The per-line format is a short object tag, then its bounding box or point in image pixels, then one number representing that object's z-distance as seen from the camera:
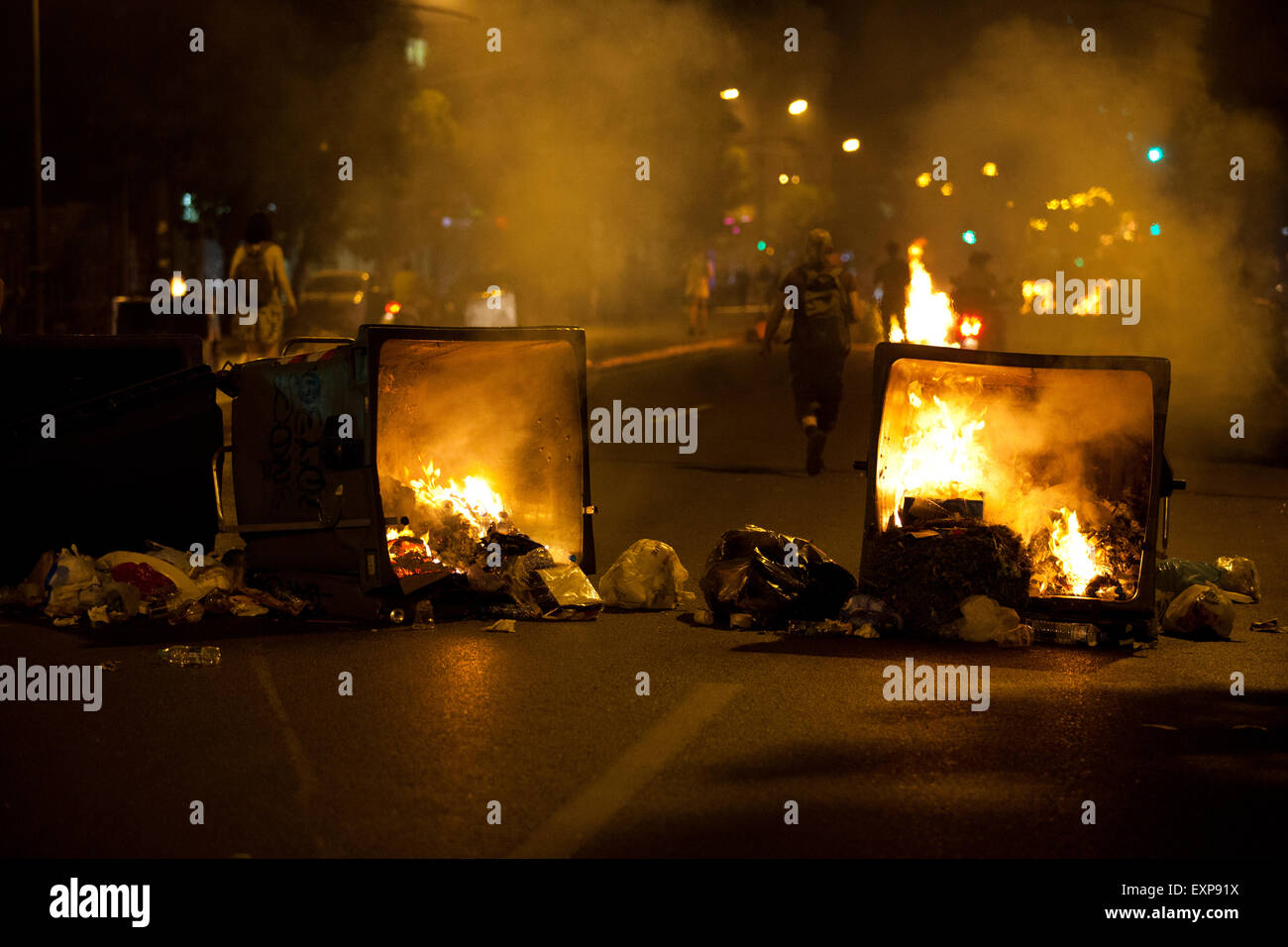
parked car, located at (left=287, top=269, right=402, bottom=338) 27.31
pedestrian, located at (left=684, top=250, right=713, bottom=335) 32.91
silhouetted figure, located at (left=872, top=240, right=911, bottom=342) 18.59
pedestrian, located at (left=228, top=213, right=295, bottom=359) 14.82
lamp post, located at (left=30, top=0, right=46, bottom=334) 18.66
